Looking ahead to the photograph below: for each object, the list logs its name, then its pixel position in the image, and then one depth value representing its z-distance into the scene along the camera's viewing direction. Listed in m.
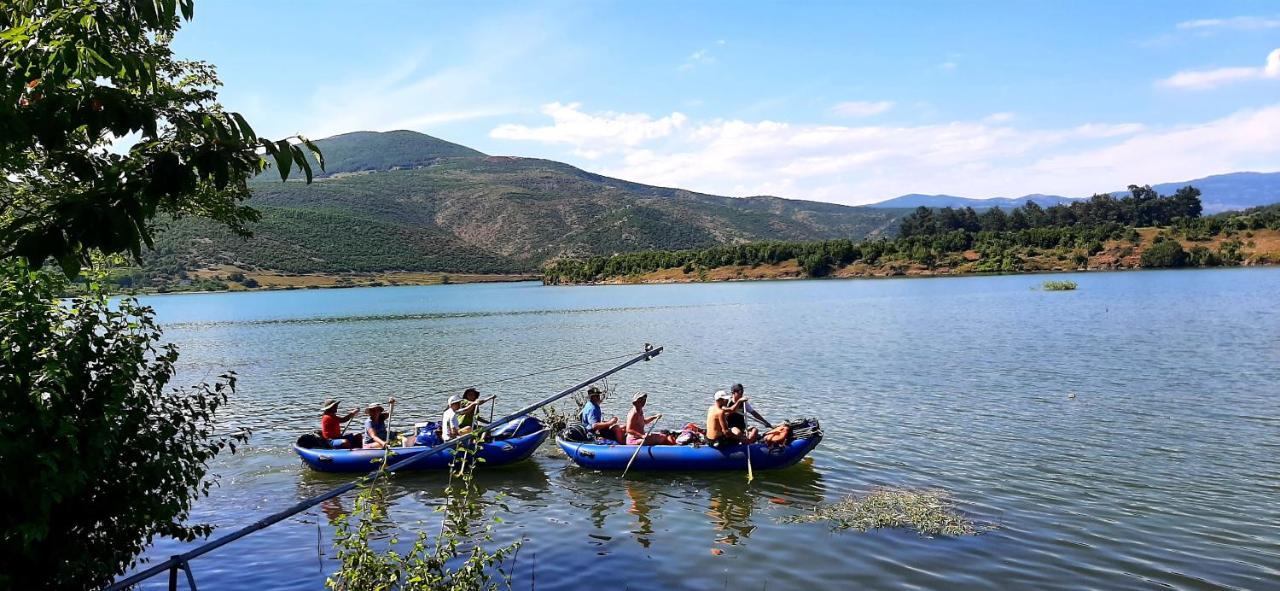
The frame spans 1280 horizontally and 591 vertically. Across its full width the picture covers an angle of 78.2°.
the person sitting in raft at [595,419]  18.16
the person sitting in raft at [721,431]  16.38
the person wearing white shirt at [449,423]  17.50
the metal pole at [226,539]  6.46
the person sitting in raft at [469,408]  16.81
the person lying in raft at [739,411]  16.86
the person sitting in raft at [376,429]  18.00
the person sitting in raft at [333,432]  18.20
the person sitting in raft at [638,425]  17.17
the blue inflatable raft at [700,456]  16.17
